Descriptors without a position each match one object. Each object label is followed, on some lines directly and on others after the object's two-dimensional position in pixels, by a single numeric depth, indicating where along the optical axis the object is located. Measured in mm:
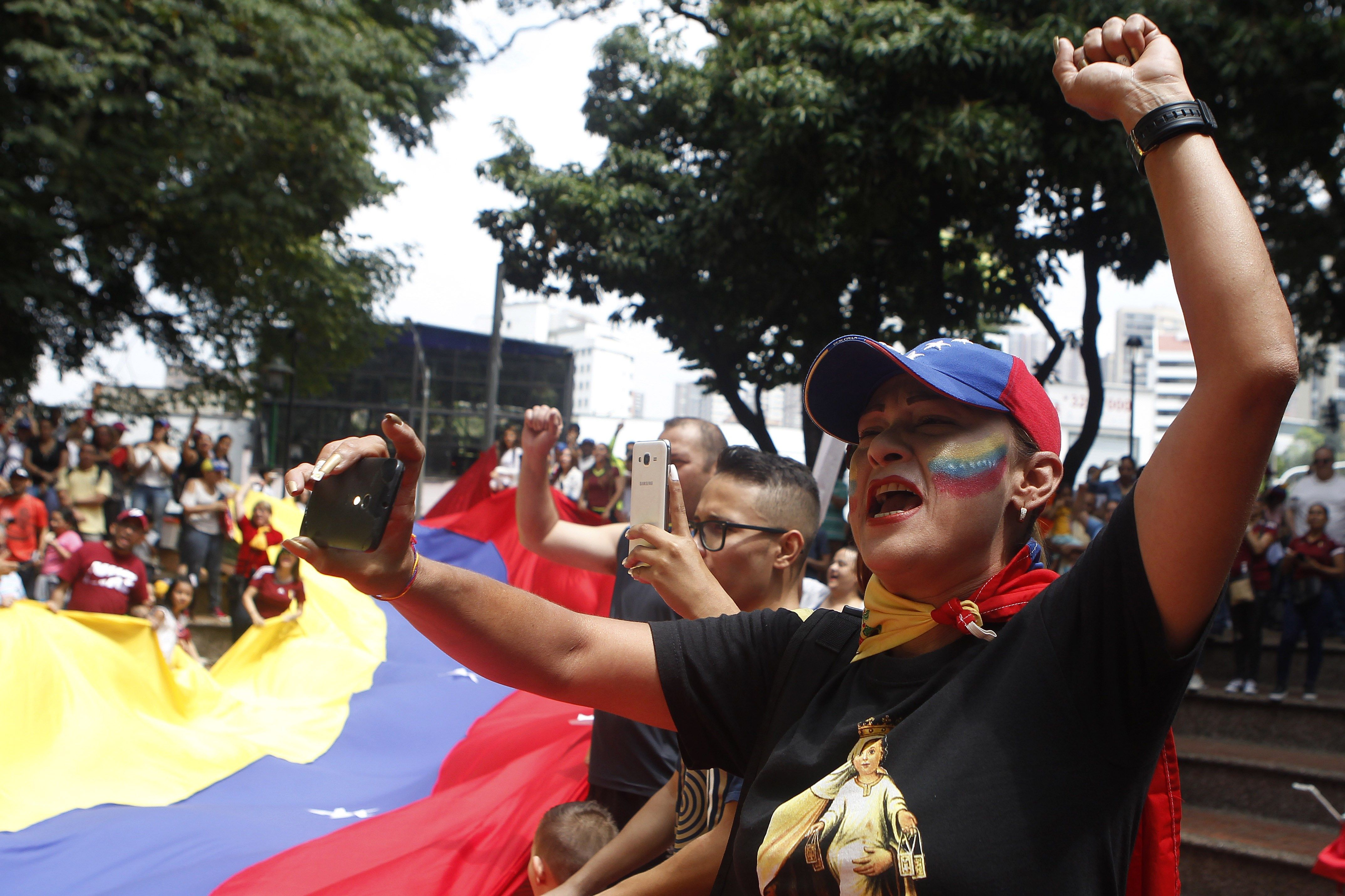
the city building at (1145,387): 69250
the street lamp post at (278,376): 18578
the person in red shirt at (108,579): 8281
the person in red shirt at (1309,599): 7305
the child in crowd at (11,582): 8047
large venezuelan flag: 3771
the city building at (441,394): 41156
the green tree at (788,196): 10750
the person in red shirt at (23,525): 9039
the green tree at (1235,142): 9258
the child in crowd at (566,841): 2863
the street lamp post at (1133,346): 20266
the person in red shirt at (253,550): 10586
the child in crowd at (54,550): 9125
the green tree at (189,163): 13234
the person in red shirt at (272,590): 9938
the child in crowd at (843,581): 5484
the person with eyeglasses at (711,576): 2076
